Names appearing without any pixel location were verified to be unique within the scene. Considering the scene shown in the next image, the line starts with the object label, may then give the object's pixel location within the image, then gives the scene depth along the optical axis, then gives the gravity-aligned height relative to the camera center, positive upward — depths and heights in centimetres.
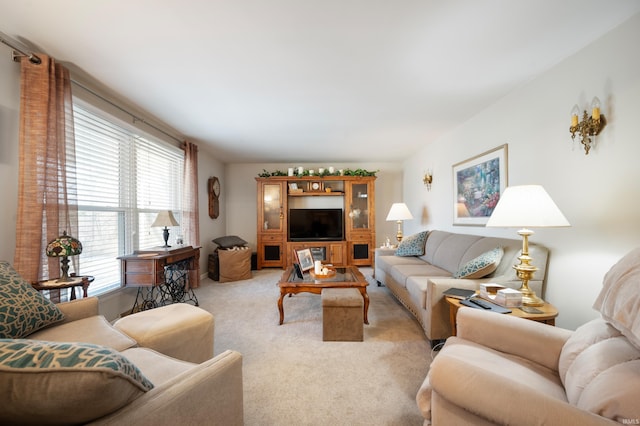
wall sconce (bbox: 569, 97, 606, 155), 179 +62
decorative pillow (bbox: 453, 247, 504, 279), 224 -46
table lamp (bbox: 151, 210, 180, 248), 301 -6
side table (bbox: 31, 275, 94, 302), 179 -48
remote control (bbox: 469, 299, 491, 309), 167 -60
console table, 268 -65
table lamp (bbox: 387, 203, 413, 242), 432 +1
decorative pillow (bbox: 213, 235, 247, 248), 486 -51
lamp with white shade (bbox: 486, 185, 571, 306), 159 -2
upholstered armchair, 75 -58
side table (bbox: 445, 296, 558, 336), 157 -62
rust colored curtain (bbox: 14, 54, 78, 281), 184 +36
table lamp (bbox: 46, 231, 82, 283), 183 -23
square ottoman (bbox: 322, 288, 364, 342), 231 -94
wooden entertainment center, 540 -16
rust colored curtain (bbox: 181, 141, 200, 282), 403 +27
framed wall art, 282 +33
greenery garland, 543 +88
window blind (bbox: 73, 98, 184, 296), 246 +29
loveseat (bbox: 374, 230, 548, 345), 213 -58
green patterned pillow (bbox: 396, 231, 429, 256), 386 -49
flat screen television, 554 -21
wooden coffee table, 265 -73
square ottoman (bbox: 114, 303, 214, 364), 149 -69
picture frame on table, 317 -56
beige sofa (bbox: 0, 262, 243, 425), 59 -48
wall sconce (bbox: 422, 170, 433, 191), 442 +60
